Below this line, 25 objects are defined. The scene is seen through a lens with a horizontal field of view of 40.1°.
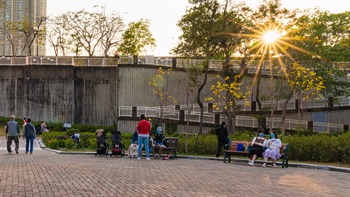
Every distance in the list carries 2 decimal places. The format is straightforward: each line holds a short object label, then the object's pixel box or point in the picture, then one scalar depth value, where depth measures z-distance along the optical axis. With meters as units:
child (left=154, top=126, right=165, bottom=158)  19.83
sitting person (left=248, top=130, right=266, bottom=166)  17.01
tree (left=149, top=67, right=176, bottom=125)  39.85
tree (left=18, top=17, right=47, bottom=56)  58.55
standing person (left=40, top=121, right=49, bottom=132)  39.64
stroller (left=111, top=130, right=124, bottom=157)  20.02
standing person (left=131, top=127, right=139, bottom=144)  20.05
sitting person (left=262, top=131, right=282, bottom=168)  16.69
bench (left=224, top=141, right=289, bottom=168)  16.77
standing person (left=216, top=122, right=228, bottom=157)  19.84
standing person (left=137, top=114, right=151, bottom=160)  18.41
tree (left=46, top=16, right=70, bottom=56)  60.25
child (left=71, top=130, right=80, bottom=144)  26.22
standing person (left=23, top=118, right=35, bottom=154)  20.91
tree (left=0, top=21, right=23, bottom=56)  58.94
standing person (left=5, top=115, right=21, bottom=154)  20.27
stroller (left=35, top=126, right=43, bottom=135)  39.48
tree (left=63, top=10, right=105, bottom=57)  58.94
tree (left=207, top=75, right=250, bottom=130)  28.02
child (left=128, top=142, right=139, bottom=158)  19.77
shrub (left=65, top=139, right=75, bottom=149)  24.00
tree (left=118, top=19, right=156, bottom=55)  60.22
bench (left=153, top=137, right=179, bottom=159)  19.56
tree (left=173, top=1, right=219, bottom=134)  33.22
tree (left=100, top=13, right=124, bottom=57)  59.09
